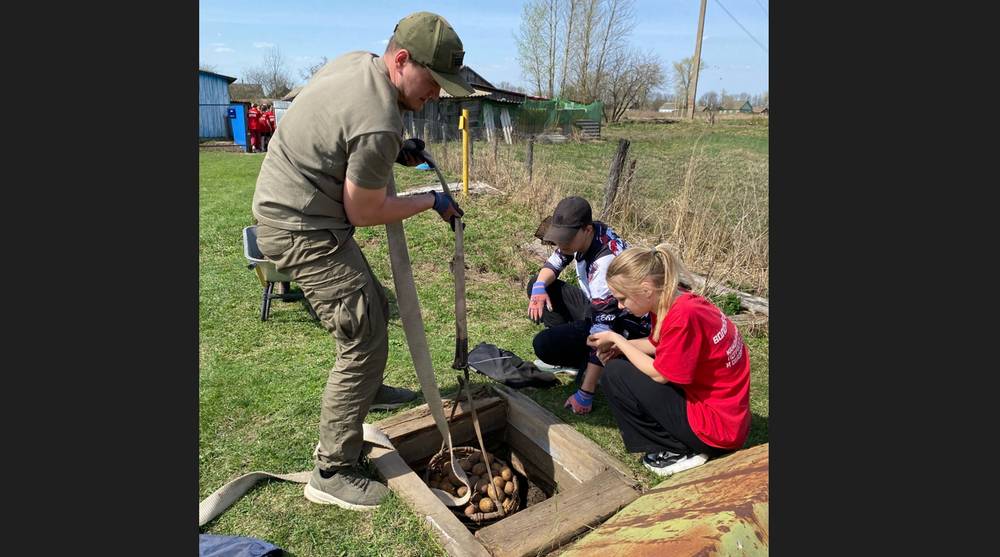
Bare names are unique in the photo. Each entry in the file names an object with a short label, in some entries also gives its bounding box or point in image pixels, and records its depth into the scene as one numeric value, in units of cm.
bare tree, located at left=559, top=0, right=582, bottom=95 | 4318
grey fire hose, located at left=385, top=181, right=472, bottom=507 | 260
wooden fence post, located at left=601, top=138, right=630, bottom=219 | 687
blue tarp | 214
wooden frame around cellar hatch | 228
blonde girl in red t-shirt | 254
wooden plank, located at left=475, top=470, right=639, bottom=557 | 225
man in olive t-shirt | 208
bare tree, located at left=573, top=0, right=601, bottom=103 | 4250
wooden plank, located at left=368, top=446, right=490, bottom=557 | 224
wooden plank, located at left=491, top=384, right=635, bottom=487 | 286
